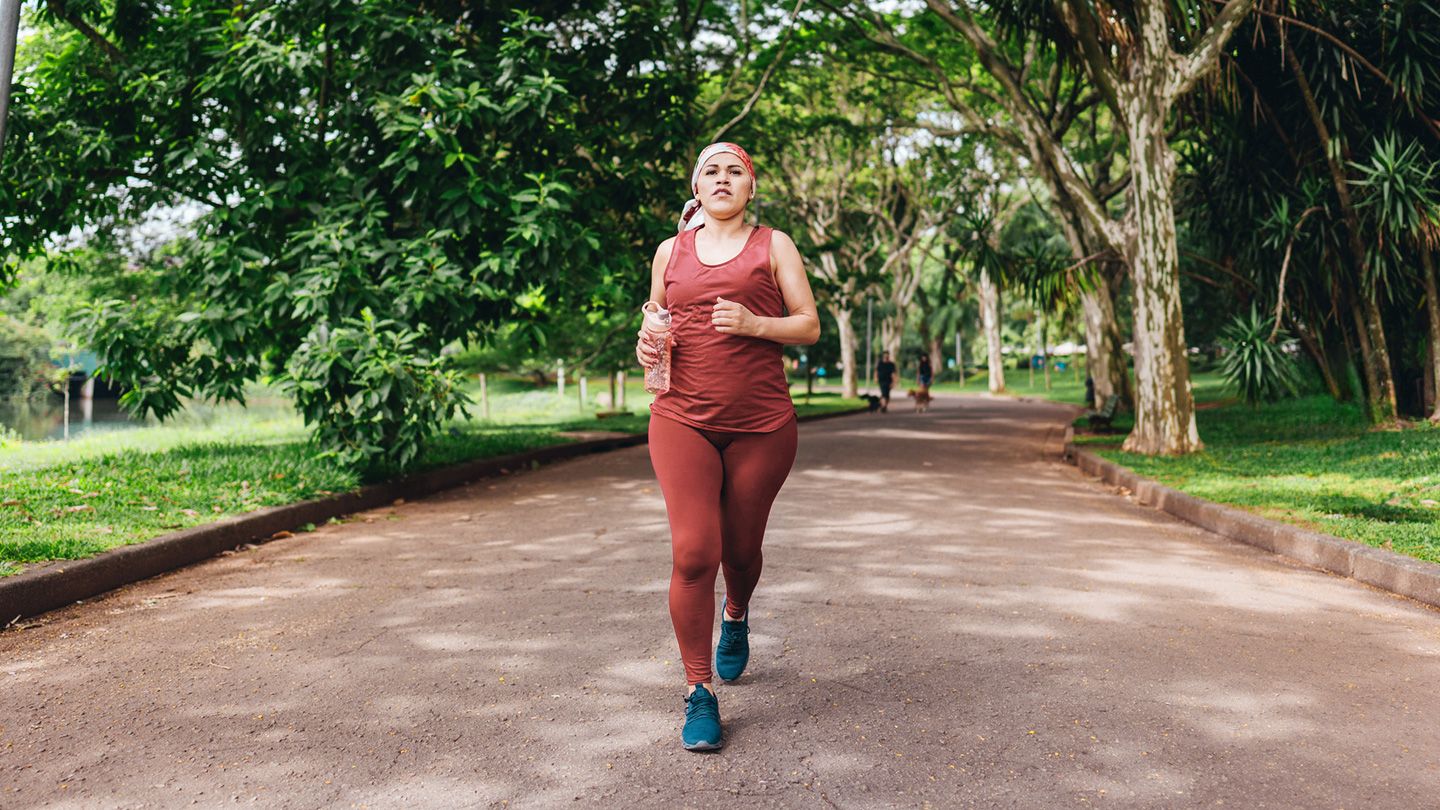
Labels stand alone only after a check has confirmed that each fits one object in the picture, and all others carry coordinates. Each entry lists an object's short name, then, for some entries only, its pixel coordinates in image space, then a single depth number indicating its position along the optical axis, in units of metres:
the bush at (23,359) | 28.59
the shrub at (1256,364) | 11.99
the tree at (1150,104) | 12.12
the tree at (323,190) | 9.03
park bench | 17.36
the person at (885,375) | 31.02
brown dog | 29.59
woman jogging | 3.50
